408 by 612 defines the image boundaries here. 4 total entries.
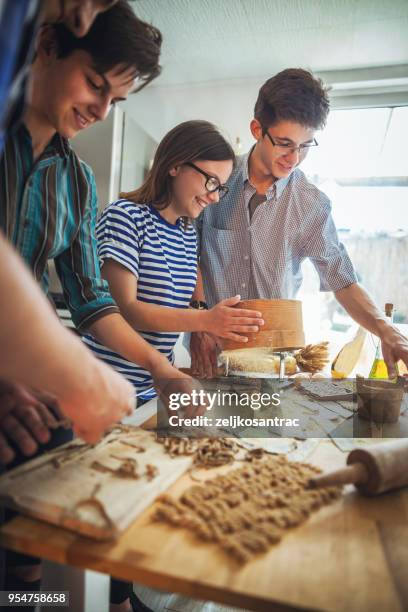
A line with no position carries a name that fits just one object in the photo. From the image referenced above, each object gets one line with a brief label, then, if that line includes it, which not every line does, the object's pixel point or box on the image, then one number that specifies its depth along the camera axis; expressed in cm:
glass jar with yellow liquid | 145
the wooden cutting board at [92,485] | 52
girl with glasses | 122
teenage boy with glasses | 171
